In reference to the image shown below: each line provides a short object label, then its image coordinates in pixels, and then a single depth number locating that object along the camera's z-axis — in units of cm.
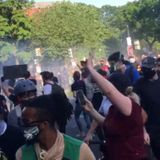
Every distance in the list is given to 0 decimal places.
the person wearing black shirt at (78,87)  1484
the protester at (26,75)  1351
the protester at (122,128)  470
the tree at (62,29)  6000
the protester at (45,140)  360
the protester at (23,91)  596
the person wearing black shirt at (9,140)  444
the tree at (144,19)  8525
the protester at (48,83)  1087
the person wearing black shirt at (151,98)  711
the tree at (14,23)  5325
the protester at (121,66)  1189
